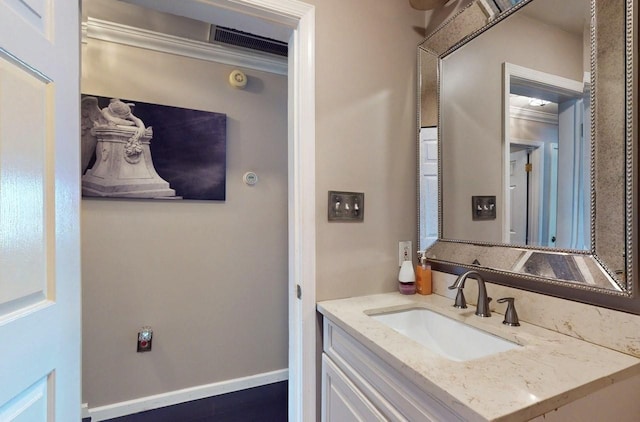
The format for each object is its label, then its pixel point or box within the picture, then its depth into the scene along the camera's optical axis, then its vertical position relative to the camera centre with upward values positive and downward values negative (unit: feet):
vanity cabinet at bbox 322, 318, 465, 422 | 2.36 -1.75
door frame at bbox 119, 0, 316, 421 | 4.07 +0.16
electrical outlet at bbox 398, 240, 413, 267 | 4.73 -0.68
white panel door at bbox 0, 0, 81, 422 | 2.17 -0.02
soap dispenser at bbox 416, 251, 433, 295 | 4.52 -1.08
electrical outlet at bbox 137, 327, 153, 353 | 6.19 -2.71
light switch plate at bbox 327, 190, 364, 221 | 4.27 +0.04
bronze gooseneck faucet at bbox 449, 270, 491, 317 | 3.51 -1.01
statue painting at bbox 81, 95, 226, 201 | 5.78 +1.20
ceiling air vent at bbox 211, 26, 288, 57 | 6.12 +3.65
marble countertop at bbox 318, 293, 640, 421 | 1.91 -1.24
